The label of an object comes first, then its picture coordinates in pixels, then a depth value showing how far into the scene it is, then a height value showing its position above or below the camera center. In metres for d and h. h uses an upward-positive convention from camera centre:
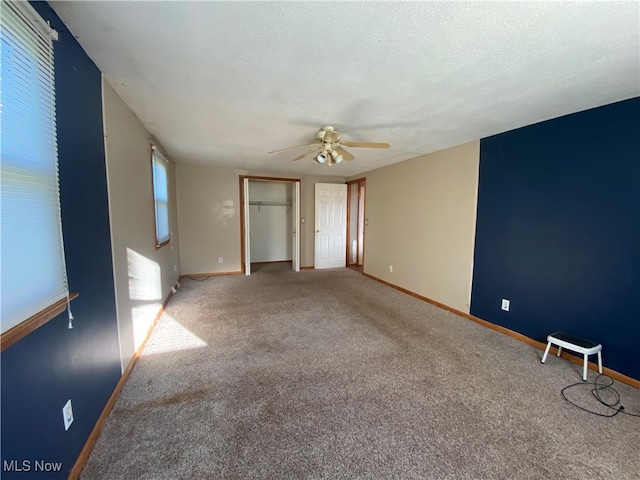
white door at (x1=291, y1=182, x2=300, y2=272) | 5.75 -0.08
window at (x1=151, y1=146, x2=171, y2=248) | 3.25 +0.29
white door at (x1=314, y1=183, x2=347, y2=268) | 5.97 -0.14
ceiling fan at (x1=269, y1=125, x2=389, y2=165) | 2.63 +0.77
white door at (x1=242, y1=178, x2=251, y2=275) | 5.38 -0.25
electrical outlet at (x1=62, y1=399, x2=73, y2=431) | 1.22 -0.94
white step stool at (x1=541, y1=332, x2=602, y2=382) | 2.07 -1.01
